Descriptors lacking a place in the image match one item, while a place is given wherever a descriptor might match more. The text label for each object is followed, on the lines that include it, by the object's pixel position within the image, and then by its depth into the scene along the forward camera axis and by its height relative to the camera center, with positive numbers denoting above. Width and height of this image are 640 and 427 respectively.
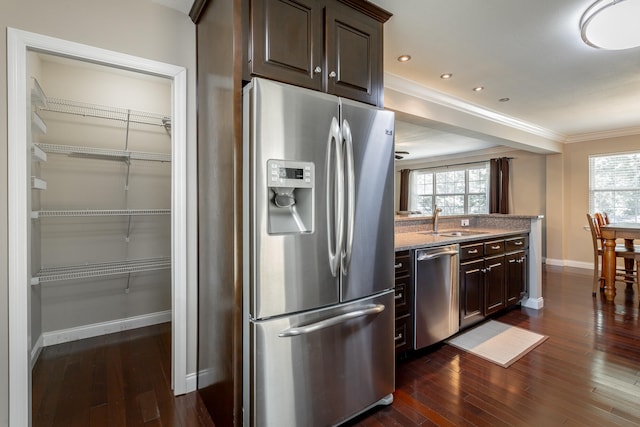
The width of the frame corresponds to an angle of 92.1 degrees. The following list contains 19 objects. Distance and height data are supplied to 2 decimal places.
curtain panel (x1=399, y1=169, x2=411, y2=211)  9.05 +0.63
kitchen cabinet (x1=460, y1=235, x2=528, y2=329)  2.88 -0.67
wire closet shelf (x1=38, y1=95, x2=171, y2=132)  2.68 +0.96
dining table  3.87 -0.41
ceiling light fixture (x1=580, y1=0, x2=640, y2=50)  1.90 +1.23
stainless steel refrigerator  1.45 -0.21
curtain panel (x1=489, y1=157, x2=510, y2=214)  6.82 +0.62
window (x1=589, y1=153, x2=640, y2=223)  5.38 +0.47
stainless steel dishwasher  2.45 -0.69
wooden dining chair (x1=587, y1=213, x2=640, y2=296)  3.98 -0.56
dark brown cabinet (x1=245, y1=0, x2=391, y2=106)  1.51 +0.92
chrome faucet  3.47 -0.08
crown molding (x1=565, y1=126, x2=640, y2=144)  5.32 +1.40
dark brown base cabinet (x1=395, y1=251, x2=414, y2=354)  2.33 -0.68
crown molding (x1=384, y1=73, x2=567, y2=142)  3.09 +1.32
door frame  1.55 +0.06
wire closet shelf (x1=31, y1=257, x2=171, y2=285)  2.57 -0.50
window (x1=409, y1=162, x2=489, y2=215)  7.51 +0.62
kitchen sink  3.43 -0.24
